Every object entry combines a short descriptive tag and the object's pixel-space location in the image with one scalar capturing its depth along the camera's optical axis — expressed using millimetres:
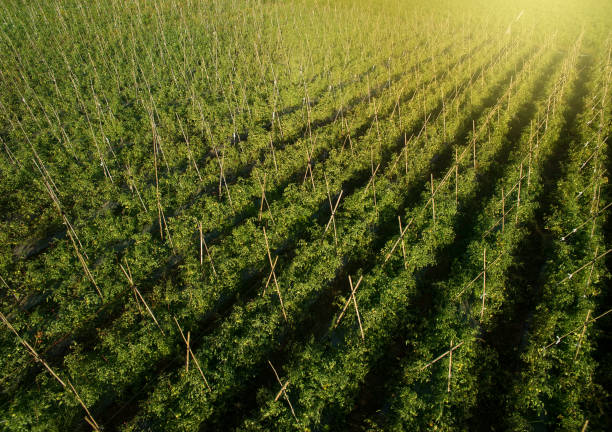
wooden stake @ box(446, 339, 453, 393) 6731
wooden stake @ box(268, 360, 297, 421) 6470
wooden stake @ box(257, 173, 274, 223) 10930
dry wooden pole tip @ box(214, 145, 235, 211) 11656
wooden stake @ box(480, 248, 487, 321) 8281
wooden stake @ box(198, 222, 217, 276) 9293
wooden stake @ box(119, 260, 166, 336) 7982
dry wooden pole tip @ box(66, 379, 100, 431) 6258
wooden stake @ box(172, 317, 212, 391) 6913
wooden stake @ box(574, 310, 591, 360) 7246
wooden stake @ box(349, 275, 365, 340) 7812
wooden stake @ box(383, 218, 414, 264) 9372
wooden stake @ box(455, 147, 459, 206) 11653
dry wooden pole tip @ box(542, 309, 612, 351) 7443
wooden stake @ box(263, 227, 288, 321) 8284
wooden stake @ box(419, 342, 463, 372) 7103
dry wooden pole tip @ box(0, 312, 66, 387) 6897
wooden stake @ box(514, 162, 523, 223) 10762
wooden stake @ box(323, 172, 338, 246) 10174
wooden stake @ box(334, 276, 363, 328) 8139
